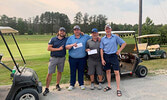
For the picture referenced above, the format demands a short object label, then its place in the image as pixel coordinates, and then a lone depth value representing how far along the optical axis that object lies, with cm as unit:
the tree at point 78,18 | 6991
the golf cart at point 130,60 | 507
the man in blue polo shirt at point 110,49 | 402
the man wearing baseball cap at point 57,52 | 402
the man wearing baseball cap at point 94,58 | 418
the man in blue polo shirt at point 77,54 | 414
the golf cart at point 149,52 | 977
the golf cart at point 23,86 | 310
